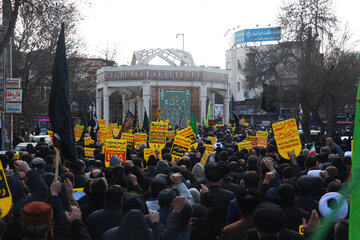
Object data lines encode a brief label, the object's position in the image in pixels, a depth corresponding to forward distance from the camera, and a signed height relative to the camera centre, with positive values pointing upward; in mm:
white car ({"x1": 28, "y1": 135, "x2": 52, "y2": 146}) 27016 -1419
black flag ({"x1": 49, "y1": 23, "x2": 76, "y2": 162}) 5746 +62
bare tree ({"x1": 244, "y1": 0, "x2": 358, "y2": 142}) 22594 +2535
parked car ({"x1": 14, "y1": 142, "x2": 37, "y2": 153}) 19328 -1313
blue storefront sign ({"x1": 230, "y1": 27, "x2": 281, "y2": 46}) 85000 +13847
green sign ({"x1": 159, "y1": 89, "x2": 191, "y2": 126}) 58375 +1162
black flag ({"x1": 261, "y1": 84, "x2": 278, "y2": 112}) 25969 +851
